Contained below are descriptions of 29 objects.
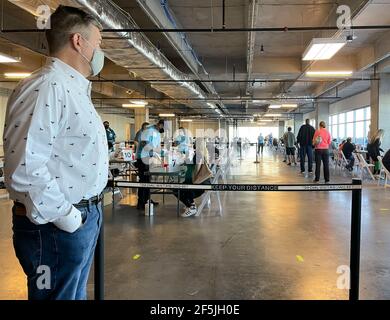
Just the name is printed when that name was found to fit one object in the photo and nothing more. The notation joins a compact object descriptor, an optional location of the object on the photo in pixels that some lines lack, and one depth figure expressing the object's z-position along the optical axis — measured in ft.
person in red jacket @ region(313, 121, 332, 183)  31.12
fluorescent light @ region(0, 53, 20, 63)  23.05
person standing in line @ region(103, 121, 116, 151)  29.51
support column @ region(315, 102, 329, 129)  64.34
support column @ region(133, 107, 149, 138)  71.10
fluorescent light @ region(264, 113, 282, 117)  89.66
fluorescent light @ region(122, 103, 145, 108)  63.00
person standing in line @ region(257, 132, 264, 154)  69.82
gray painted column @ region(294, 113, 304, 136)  91.83
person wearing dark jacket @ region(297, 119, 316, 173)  37.63
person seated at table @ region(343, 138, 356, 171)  39.50
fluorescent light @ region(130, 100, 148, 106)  53.87
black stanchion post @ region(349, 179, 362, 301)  8.13
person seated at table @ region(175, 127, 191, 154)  30.05
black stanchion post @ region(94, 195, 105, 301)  7.55
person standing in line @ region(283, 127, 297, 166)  48.87
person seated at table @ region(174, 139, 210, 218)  18.60
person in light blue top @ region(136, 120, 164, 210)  20.08
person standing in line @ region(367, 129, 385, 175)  32.37
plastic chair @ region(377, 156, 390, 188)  28.63
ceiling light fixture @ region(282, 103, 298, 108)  58.16
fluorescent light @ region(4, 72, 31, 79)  31.01
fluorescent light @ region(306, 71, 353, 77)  29.36
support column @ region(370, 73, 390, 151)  38.32
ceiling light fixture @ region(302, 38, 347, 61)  19.89
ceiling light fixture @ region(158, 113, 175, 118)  78.77
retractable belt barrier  7.75
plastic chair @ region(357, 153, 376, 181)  33.06
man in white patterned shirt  3.76
